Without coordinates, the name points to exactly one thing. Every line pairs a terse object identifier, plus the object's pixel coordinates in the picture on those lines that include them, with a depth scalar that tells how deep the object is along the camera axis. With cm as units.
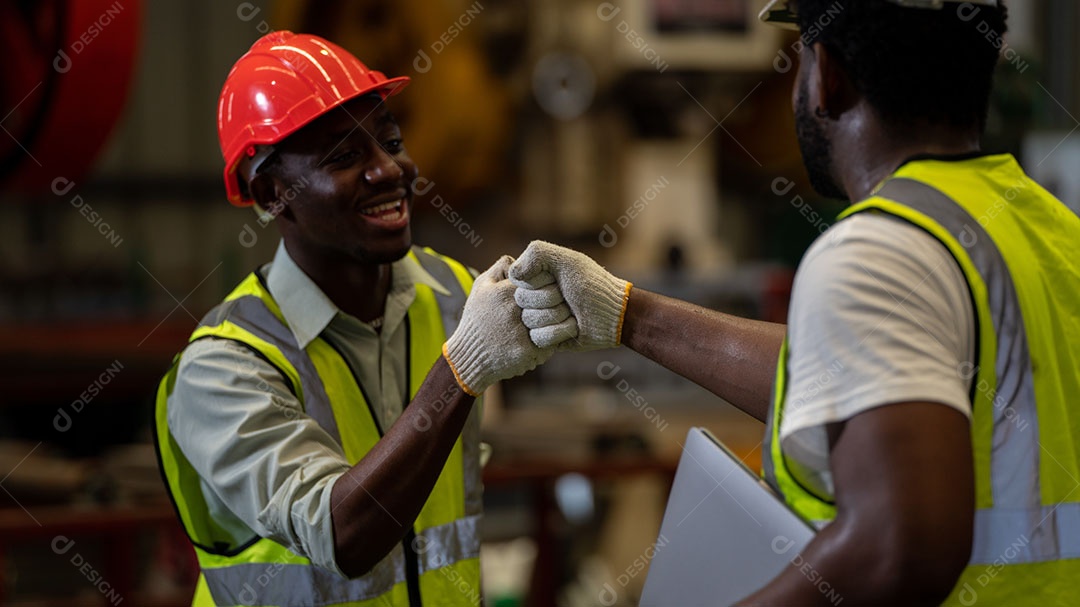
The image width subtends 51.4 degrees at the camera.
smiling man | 217
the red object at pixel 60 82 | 349
